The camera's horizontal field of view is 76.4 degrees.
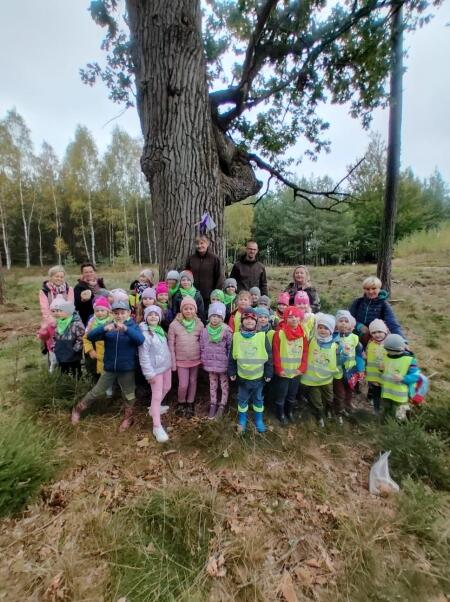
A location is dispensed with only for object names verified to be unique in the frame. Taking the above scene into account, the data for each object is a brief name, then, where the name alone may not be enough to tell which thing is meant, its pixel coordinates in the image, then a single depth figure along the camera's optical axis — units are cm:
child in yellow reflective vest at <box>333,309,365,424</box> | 352
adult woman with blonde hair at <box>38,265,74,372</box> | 394
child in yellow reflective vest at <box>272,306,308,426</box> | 343
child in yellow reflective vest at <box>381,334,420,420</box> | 323
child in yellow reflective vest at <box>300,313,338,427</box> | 344
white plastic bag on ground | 264
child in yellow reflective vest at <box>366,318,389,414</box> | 349
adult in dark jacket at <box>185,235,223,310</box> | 418
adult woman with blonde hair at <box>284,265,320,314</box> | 436
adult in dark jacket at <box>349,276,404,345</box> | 382
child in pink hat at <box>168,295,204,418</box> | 360
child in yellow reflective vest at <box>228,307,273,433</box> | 333
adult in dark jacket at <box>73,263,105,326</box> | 415
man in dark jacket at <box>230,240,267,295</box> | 481
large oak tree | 381
